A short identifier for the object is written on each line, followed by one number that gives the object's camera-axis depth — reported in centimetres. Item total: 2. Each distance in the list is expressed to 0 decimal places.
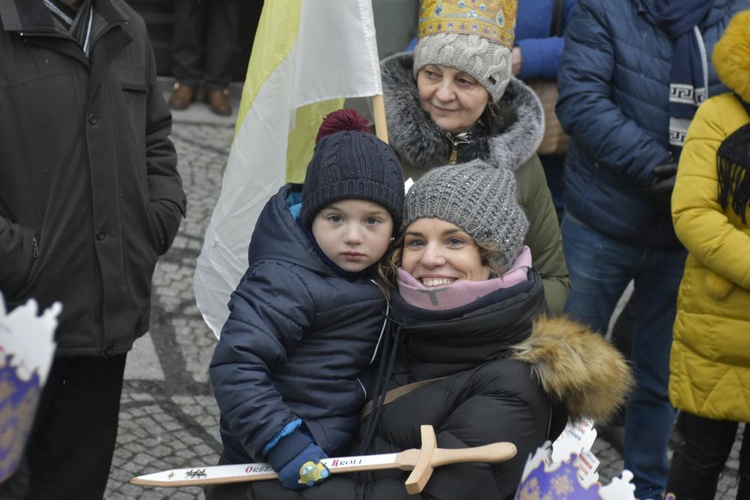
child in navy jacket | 458
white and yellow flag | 692
